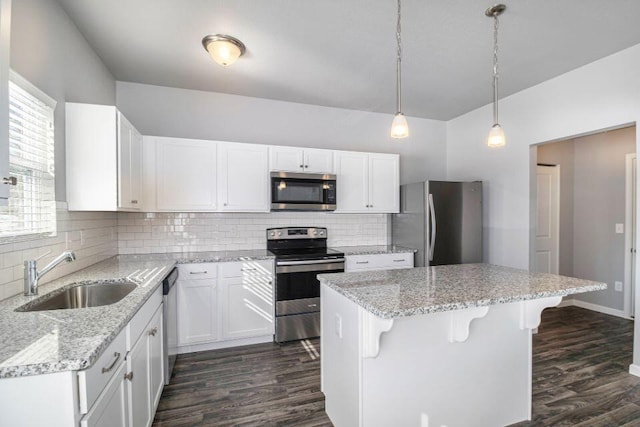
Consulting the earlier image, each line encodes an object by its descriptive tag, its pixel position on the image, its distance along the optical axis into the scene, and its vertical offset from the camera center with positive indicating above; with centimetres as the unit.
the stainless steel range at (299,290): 320 -82
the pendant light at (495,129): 208 +55
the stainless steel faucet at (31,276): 163 -33
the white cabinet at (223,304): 294 -90
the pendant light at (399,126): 188 +52
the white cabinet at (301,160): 347 +60
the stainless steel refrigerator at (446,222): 358 -13
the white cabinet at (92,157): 216 +40
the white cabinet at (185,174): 311 +39
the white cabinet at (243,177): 330 +38
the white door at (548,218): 436 -11
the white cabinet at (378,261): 351 -59
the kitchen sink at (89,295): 176 -51
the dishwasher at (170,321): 234 -90
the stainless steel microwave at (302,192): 340 +23
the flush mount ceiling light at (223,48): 243 +133
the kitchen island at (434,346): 156 -78
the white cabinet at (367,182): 377 +37
